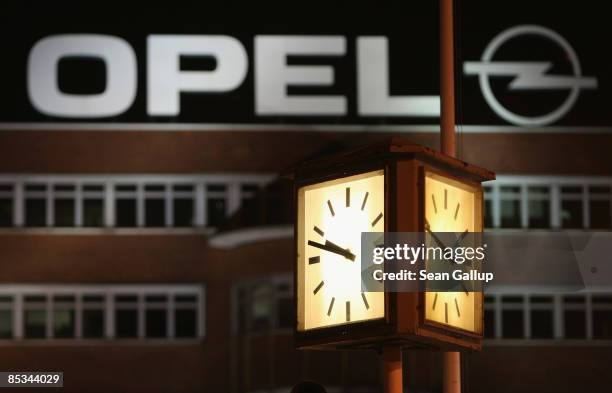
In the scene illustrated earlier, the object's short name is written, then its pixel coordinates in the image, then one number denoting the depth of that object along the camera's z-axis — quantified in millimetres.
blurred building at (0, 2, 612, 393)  40938
